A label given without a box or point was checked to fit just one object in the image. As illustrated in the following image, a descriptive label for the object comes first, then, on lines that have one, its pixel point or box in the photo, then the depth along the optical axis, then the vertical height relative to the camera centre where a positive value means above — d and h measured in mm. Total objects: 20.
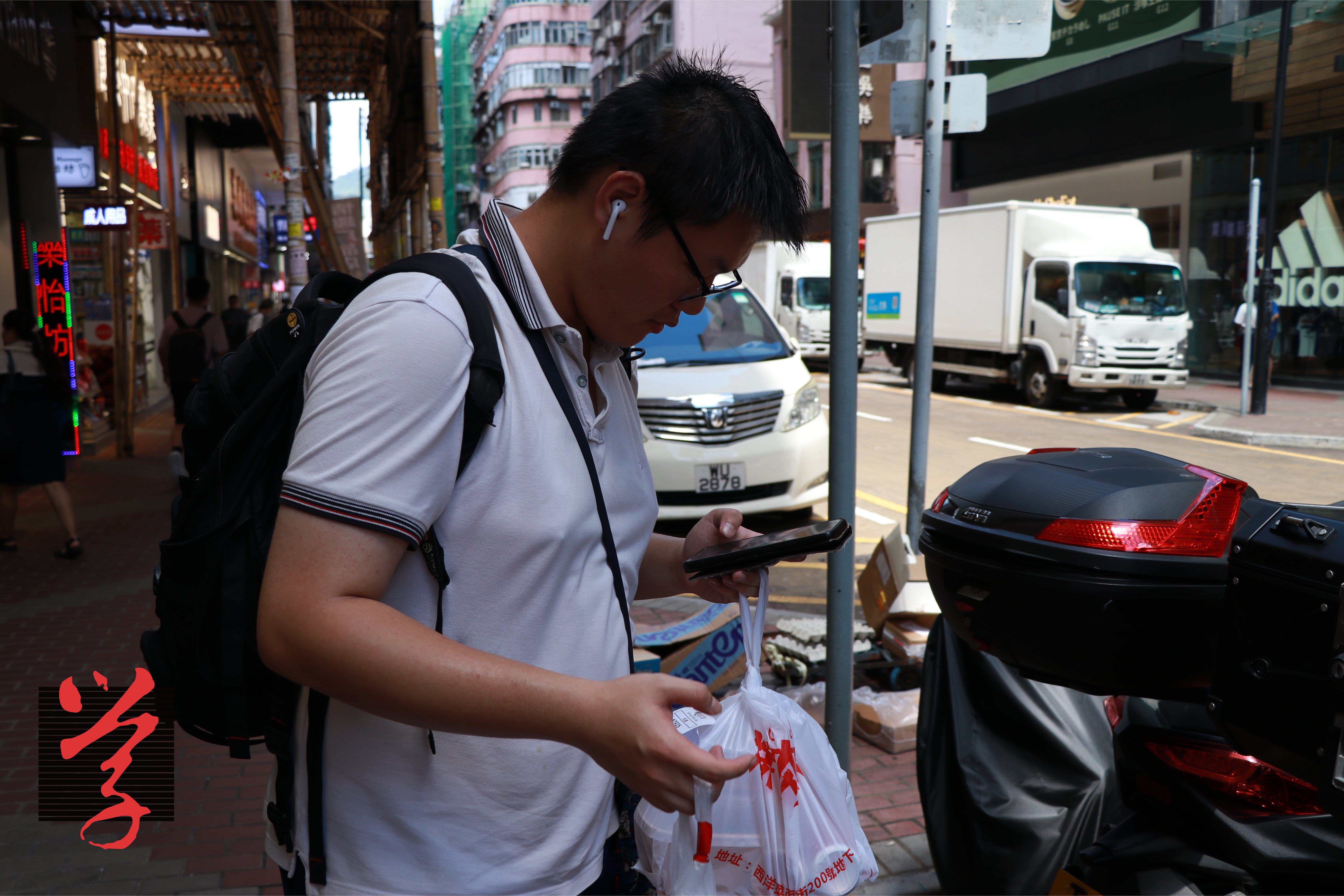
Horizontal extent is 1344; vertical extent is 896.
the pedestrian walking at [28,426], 6973 -842
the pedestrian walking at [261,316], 15055 -194
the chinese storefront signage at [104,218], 11789 +955
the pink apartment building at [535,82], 77812 +16731
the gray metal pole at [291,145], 12680 +2018
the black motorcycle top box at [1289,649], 1365 -465
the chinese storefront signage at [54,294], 11383 +89
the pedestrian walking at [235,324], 15547 -315
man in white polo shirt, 1058 -264
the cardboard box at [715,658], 3889 -1313
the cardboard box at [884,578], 4465 -1183
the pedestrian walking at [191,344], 9781 -387
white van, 7133 -848
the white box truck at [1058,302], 15750 +91
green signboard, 19734 +5587
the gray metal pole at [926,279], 5258 +149
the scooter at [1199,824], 1793 -923
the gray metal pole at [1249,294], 14375 +215
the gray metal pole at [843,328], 2820 -61
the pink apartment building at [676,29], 43375 +12726
